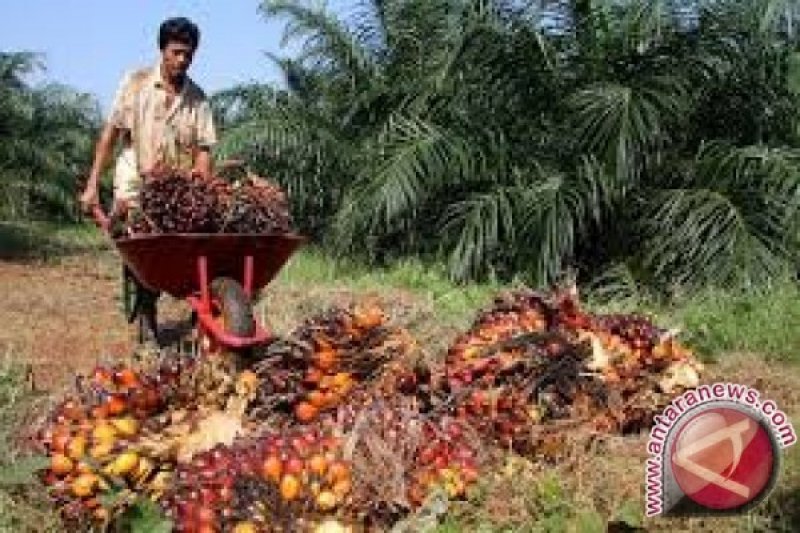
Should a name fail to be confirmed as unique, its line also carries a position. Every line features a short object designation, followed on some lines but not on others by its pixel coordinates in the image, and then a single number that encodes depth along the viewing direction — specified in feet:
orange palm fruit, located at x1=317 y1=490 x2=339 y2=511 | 10.61
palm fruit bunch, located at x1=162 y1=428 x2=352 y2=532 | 10.39
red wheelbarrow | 15.11
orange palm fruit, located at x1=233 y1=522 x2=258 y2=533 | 10.18
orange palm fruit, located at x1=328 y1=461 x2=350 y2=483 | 10.84
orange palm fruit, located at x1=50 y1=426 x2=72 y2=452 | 11.76
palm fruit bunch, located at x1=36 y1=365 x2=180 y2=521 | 11.41
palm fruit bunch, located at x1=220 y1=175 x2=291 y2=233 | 15.84
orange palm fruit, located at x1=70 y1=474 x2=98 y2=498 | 11.35
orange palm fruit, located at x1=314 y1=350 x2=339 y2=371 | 13.50
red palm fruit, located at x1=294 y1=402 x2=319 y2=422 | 13.21
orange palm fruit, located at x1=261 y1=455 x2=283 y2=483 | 10.64
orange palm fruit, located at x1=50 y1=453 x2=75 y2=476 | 11.60
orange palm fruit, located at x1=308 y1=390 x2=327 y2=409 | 13.25
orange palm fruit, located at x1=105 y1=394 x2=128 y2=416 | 12.32
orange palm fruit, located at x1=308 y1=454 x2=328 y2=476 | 10.82
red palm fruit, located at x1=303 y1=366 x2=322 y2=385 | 13.42
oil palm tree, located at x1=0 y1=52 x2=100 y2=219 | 49.73
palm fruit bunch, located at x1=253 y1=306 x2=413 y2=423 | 13.41
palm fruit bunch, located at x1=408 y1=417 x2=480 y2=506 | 11.59
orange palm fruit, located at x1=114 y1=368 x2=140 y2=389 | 12.68
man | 18.92
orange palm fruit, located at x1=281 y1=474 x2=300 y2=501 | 10.57
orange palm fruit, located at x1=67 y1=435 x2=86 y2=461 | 11.63
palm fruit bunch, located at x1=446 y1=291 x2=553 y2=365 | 14.34
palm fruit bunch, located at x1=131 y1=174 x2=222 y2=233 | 15.60
